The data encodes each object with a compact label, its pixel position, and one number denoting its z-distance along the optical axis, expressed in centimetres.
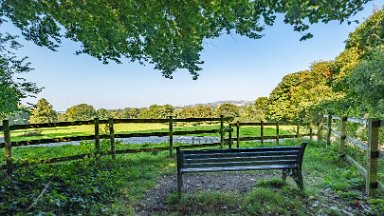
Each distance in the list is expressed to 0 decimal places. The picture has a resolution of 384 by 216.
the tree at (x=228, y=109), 6166
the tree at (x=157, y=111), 5883
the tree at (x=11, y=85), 721
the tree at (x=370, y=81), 1444
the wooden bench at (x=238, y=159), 456
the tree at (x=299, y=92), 2909
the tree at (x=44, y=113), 4255
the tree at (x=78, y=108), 5706
